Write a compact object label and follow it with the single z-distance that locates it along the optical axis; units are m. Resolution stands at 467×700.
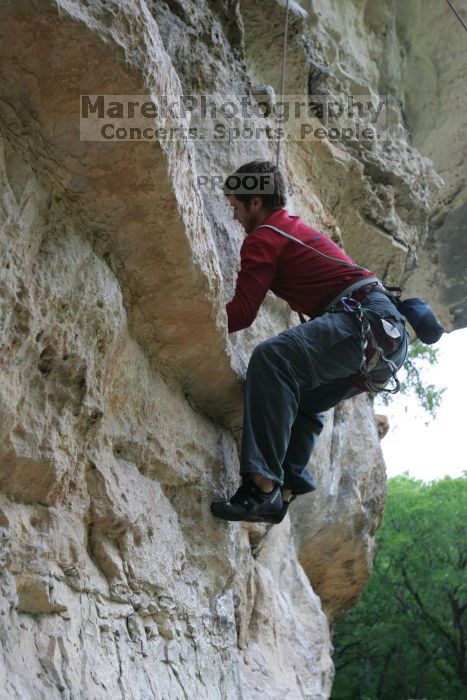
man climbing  3.79
